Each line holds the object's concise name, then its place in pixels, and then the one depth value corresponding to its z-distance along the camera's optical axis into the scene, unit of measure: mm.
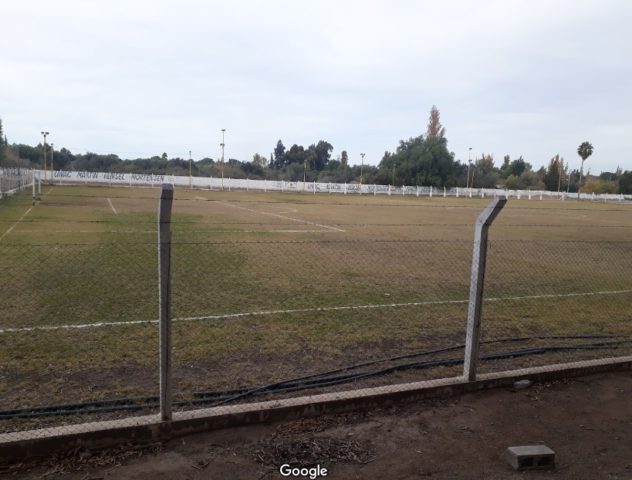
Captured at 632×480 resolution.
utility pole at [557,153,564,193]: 98425
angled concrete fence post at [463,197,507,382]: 4480
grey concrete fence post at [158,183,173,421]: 3621
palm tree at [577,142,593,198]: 92425
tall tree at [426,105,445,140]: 108750
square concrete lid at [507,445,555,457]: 3518
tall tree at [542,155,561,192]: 105125
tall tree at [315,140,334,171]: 121794
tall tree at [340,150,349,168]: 128750
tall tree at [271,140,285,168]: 124188
